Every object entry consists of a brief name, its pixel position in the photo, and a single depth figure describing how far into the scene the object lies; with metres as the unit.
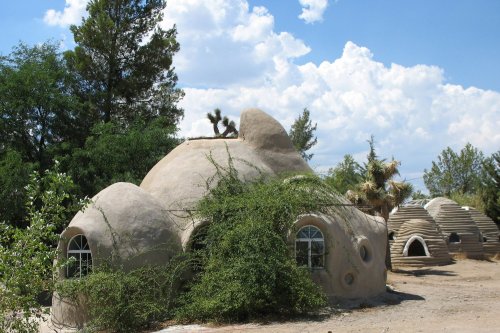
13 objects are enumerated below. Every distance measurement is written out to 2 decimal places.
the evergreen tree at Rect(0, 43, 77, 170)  25.56
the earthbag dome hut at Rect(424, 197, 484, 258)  37.38
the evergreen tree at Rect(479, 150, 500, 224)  46.31
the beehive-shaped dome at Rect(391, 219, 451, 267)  32.69
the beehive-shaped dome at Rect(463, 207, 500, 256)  38.94
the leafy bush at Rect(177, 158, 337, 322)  14.29
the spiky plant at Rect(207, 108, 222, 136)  24.44
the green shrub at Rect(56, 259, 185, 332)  14.26
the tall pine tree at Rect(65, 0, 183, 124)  30.73
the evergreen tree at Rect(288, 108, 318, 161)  47.41
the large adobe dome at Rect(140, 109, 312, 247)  17.23
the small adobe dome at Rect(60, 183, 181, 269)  15.34
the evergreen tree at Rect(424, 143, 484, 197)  63.88
